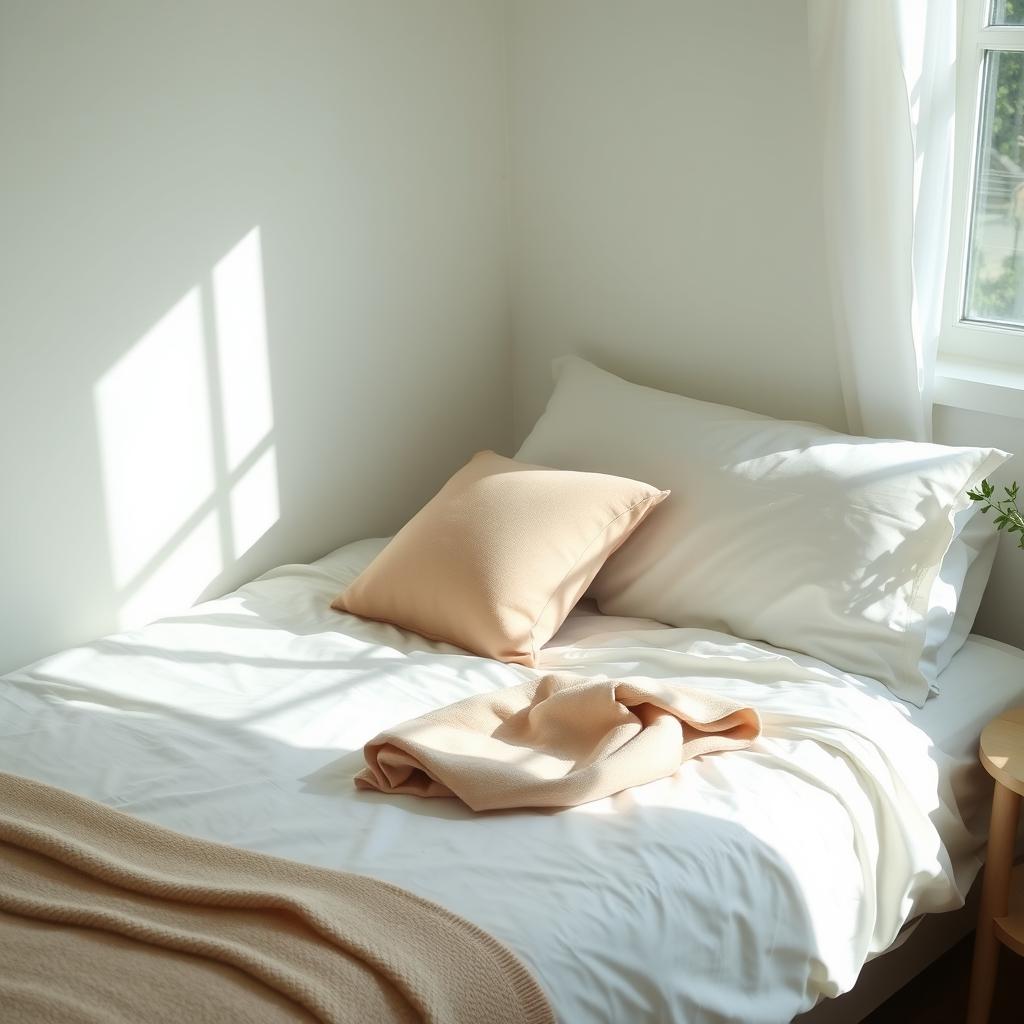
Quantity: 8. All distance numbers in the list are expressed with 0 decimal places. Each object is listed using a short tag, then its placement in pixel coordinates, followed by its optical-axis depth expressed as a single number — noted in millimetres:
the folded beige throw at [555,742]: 1663
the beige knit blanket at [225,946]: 1301
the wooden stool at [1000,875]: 1880
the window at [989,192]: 2213
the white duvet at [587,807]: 1501
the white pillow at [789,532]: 2076
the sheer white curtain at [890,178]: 2137
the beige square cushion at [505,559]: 2191
